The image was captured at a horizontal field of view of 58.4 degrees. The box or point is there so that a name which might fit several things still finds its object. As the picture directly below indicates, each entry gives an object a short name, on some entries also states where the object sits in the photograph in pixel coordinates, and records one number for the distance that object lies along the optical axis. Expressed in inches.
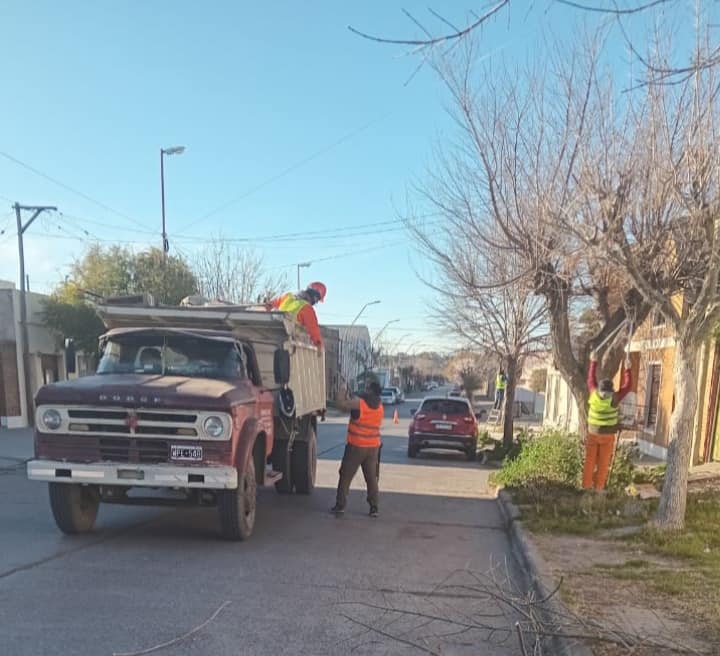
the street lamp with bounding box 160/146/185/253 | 872.9
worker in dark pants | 327.0
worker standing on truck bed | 362.6
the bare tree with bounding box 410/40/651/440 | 314.5
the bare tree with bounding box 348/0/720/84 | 125.5
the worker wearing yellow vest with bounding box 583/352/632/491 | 363.3
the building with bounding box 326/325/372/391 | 2516.0
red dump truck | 244.2
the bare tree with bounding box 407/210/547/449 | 417.1
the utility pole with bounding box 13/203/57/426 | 851.4
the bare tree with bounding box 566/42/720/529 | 260.1
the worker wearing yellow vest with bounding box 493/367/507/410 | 1029.2
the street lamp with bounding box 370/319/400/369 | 2771.2
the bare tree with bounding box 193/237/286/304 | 1079.7
